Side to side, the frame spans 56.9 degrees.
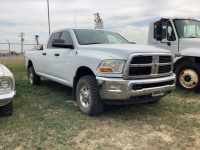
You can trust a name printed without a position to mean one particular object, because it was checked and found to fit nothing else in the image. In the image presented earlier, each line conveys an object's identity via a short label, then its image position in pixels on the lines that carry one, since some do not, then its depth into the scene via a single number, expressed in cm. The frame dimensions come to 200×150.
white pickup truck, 328
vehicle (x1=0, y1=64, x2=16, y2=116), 335
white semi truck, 556
